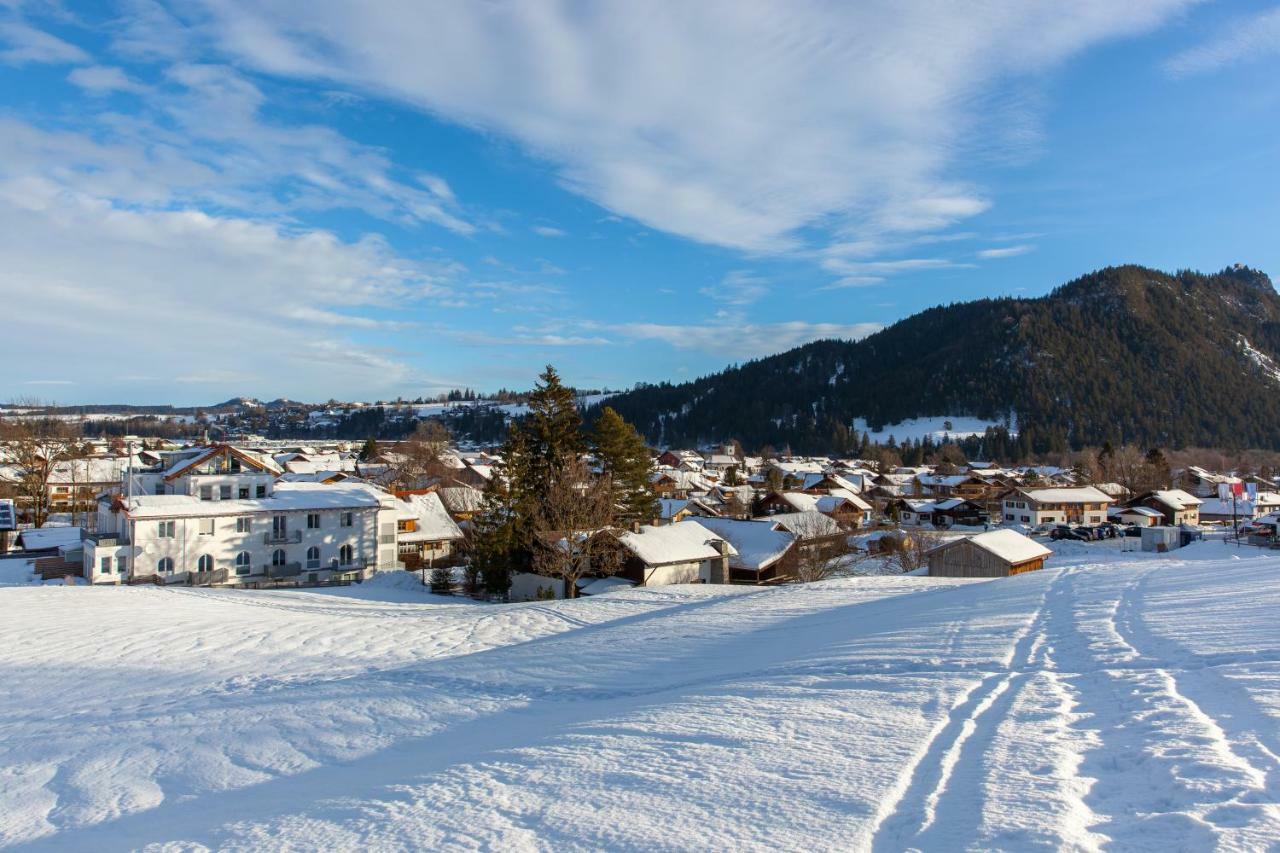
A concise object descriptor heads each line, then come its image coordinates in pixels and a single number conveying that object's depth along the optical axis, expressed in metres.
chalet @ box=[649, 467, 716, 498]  81.54
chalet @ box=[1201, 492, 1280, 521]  75.12
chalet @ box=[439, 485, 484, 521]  53.66
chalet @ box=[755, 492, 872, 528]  66.50
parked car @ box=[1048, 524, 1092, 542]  59.84
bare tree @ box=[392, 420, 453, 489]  72.19
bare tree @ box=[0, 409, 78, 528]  47.17
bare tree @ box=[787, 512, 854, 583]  38.59
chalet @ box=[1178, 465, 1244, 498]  94.25
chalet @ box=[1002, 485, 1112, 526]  71.38
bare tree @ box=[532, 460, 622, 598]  30.28
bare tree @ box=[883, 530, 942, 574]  41.97
